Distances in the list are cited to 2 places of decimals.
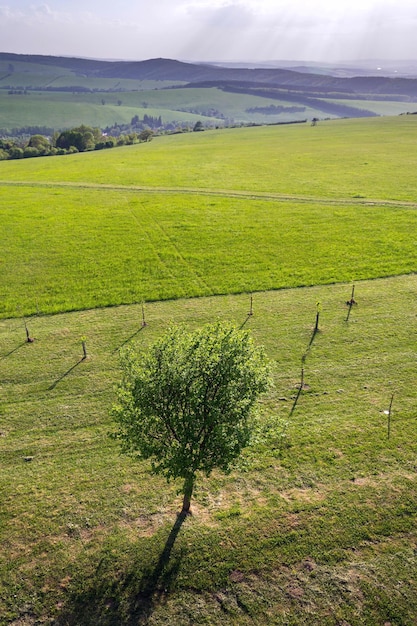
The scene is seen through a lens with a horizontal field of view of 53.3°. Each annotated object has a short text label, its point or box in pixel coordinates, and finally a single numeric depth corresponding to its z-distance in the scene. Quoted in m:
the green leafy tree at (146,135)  171.75
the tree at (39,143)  140.52
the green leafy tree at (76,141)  149.00
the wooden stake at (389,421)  23.14
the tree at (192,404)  15.91
